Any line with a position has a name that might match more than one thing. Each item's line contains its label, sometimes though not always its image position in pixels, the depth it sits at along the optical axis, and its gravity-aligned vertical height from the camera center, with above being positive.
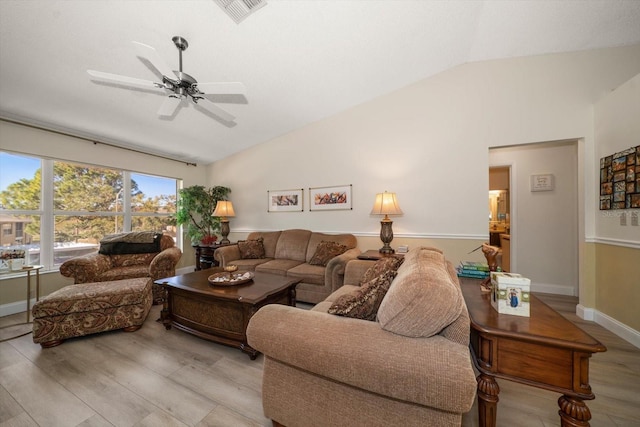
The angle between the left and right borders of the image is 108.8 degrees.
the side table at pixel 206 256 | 3.98 -0.74
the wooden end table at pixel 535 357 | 0.95 -0.63
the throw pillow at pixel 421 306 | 0.94 -0.38
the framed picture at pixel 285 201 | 4.00 +0.24
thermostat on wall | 3.40 +0.48
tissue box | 1.20 -0.43
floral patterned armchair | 2.75 -0.61
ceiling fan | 1.60 +1.05
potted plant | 4.27 +0.04
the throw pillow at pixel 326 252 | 3.14 -0.52
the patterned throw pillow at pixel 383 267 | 1.67 -0.40
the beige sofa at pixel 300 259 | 2.81 -0.68
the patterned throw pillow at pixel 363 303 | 1.21 -0.48
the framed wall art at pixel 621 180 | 2.04 +0.33
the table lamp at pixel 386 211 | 3.01 +0.04
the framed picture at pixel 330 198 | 3.63 +0.27
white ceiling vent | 1.68 +1.56
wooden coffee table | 1.96 -0.84
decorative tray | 2.20 -0.65
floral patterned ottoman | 2.04 -0.92
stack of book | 1.80 -0.45
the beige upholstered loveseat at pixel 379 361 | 0.86 -0.60
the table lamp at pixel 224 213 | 4.13 +0.02
